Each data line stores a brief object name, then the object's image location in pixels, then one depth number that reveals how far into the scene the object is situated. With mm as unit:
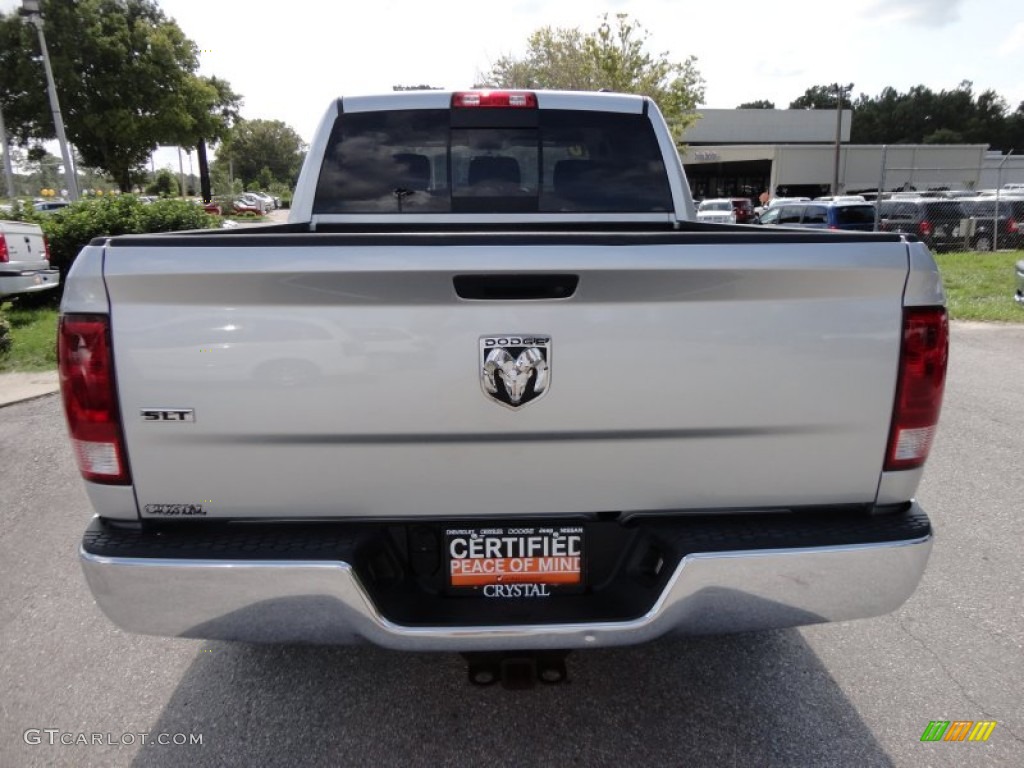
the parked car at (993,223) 19422
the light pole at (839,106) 39938
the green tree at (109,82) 29609
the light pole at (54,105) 15875
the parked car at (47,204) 22920
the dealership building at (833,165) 44344
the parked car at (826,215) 18781
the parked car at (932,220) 18984
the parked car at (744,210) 27656
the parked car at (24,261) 9609
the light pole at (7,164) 24281
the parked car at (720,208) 24709
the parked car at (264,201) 54062
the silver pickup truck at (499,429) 1916
